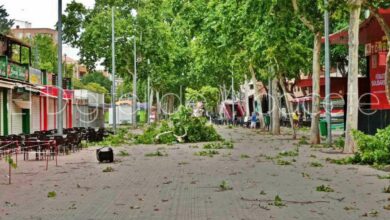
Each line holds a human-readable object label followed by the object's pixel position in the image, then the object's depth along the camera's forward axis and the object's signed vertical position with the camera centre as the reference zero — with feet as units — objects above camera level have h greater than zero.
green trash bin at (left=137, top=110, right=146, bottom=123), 306.92 +0.19
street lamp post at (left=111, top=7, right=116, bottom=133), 149.07 +7.47
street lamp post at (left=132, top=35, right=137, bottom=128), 193.12 +10.23
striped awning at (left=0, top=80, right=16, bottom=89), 100.37 +5.14
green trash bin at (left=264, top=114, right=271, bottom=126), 176.86 -1.07
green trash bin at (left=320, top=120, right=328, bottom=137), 112.78 -2.22
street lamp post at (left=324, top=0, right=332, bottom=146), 93.86 +4.62
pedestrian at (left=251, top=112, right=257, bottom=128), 198.38 -1.46
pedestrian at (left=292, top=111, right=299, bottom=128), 175.38 -1.30
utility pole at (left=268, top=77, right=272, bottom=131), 160.06 +4.19
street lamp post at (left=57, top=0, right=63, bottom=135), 90.38 +7.30
